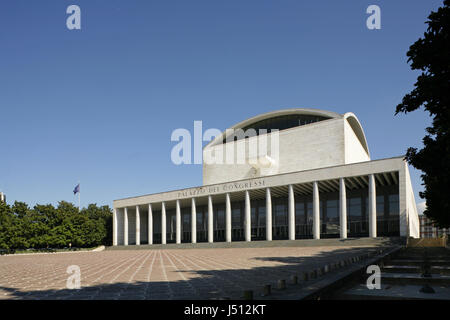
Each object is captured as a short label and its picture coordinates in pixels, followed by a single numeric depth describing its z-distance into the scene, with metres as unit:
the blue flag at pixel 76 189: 62.92
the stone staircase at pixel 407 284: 9.38
